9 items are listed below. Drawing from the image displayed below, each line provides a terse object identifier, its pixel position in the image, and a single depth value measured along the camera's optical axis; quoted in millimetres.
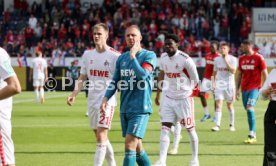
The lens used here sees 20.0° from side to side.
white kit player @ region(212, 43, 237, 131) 22041
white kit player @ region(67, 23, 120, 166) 12531
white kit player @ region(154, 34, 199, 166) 14234
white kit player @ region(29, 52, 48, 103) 35781
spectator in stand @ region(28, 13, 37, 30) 51781
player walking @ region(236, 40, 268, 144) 18734
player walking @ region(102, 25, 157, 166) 11266
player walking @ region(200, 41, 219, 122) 24177
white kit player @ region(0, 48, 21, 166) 7715
